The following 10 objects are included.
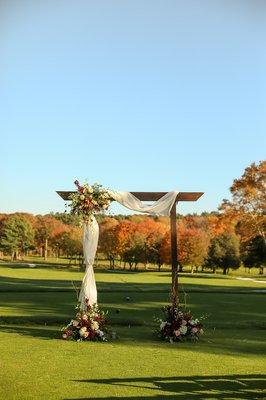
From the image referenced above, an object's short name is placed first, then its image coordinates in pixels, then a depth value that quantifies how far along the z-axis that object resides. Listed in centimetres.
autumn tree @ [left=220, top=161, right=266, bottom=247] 4322
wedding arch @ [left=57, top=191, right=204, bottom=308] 1576
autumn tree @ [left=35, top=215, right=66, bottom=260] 9933
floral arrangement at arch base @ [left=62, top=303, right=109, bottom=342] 1505
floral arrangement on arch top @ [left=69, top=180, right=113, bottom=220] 1578
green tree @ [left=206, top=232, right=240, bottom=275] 7362
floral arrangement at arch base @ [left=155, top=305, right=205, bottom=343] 1545
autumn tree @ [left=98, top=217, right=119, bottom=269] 8119
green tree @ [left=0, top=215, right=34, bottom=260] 9350
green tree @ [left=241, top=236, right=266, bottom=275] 6762
